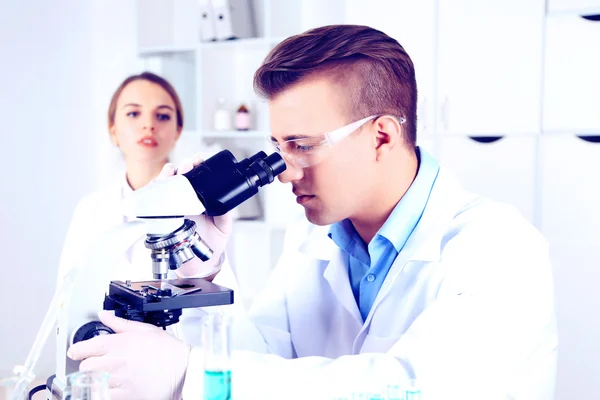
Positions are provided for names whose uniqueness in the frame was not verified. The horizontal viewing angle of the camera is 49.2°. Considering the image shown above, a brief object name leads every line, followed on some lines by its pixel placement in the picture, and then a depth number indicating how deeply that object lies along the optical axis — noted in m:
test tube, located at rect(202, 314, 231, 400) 0.89
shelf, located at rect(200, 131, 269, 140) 3.21
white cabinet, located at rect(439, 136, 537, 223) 2.67
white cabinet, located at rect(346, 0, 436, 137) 2.79
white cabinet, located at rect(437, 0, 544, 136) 2.63
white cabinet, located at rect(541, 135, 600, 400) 2.58
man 1.10
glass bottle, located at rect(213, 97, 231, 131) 3.38
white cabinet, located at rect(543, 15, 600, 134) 2.55
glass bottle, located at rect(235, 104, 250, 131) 3.34
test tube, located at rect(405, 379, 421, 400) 0.91
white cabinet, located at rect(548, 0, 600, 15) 2.53
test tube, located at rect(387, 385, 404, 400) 0.85
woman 2.67
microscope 1.04
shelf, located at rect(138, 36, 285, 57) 3.19
